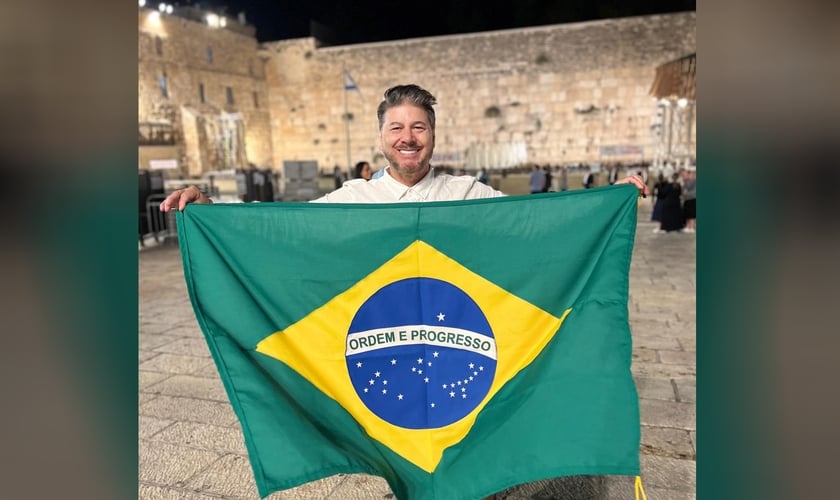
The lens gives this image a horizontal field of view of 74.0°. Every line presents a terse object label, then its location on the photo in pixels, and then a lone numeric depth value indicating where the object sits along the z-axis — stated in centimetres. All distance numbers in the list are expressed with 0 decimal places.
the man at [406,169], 184
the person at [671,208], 1038
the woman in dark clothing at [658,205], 1076
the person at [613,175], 2184
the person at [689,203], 1102
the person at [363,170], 818
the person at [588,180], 1645
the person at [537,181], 1459
